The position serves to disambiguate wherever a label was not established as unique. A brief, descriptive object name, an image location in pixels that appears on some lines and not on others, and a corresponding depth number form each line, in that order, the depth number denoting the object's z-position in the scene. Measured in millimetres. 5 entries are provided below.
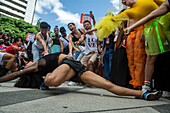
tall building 53675
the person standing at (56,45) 4417
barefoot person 1748
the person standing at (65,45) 4637
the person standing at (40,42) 3932
